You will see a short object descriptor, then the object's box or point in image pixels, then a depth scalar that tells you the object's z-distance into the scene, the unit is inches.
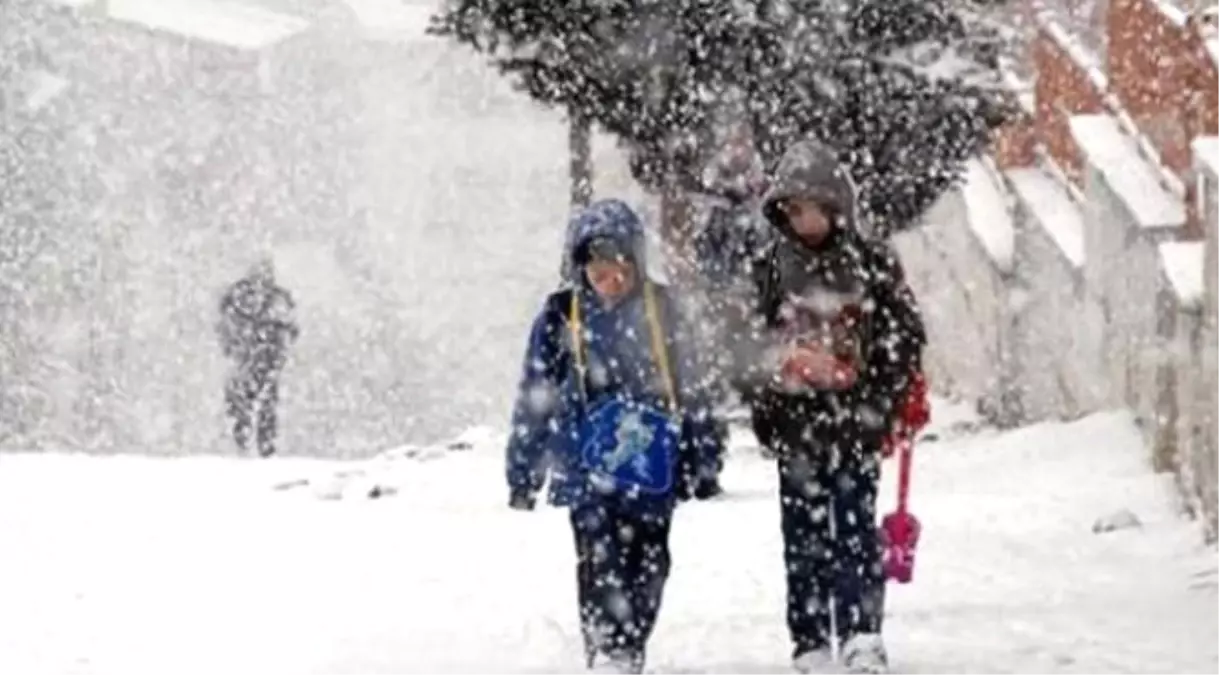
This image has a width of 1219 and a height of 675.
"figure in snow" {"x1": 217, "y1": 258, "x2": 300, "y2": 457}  1503.4
